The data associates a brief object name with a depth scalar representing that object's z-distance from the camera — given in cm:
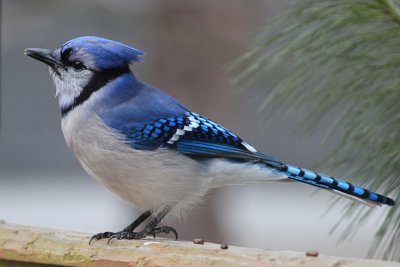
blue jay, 421
